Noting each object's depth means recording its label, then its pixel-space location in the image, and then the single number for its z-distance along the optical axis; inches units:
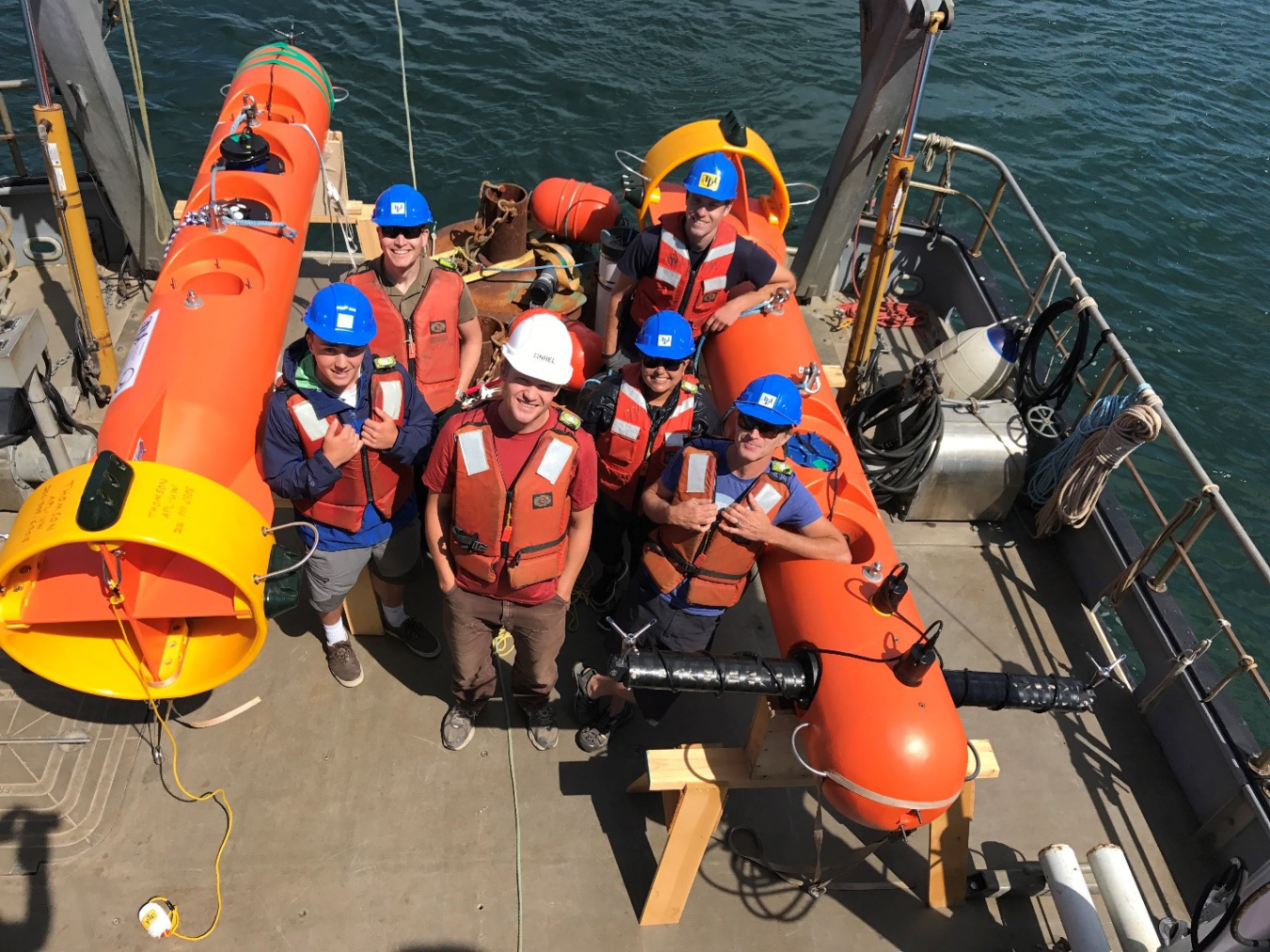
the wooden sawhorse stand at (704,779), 116.8
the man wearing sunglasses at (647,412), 126.2
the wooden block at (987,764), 120.5
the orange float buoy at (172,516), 100.3
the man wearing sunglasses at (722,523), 109.4
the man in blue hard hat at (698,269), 150.3
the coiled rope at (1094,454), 158.4
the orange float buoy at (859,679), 107.0
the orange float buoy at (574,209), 220.1
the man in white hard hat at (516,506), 106.8
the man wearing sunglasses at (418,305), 134.8
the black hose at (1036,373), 190.2
